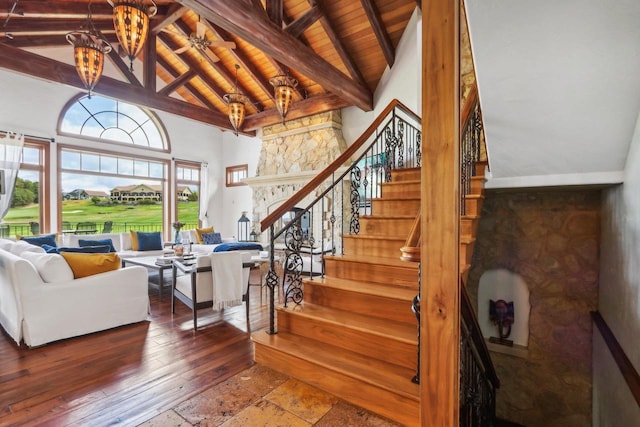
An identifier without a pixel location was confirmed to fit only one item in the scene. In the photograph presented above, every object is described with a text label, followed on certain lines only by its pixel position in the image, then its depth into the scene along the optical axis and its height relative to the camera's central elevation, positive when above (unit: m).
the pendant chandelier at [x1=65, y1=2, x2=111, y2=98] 3.21 +1.67
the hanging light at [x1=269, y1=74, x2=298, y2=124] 4.50 +1.77
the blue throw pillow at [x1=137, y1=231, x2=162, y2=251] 6.63 -0.59
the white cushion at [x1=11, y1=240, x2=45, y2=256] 3.71 -0.40
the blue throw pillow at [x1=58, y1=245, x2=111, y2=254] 3.71 -0.43
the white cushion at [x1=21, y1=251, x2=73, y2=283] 2.90 -0.49
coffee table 4.22 -0.73
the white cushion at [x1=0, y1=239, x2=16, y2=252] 3.99 -0.39
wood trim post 1.29 +0.00
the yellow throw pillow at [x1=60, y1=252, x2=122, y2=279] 3.10 -0.49
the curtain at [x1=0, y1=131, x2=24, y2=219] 5.71 +0.98
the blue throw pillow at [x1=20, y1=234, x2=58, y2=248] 5.01 -0.41
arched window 6.74 +2.14
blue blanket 5.02 -0.55
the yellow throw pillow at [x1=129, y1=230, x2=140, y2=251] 6.64 -0.59
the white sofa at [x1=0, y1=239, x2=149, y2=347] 2.76 -0.81
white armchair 3.28 -0.75
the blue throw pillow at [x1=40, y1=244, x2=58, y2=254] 4.27 -0.47
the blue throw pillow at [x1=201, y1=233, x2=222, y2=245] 7.24 -0.58
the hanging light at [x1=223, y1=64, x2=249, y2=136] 5.11 +1.75
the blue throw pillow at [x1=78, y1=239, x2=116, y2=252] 5.66 -0.52
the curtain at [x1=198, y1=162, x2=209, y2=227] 8.97 +0.59
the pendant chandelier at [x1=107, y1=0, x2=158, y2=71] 2.77 +1.72
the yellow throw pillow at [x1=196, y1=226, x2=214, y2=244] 7.39 -0.46
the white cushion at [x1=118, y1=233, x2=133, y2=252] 6.66 -0.59
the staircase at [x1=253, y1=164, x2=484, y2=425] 1.86 -0.78
